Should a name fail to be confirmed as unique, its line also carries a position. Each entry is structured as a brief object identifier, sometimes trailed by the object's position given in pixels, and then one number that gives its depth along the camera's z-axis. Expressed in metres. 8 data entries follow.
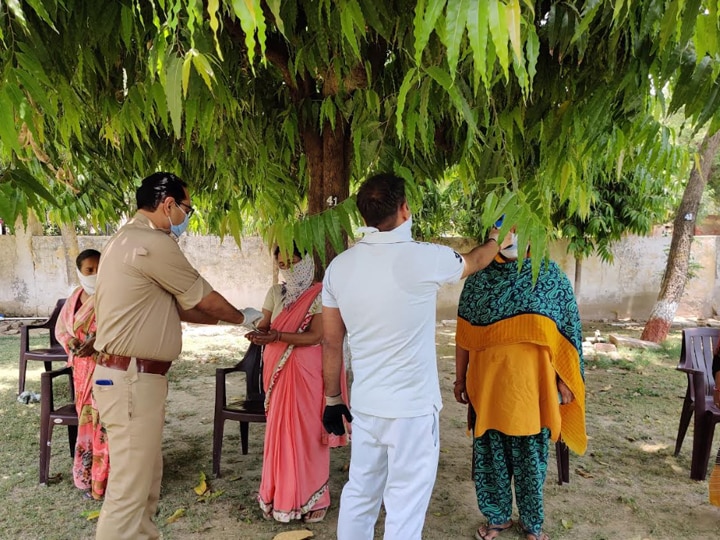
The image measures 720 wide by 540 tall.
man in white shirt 1.93
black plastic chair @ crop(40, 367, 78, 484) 3.30
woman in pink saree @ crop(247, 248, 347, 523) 2.83
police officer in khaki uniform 2.21
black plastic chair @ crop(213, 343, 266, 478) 3.31
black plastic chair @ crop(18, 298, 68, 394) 4.96
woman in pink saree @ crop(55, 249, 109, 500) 3.12
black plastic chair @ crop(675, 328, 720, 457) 3.74
